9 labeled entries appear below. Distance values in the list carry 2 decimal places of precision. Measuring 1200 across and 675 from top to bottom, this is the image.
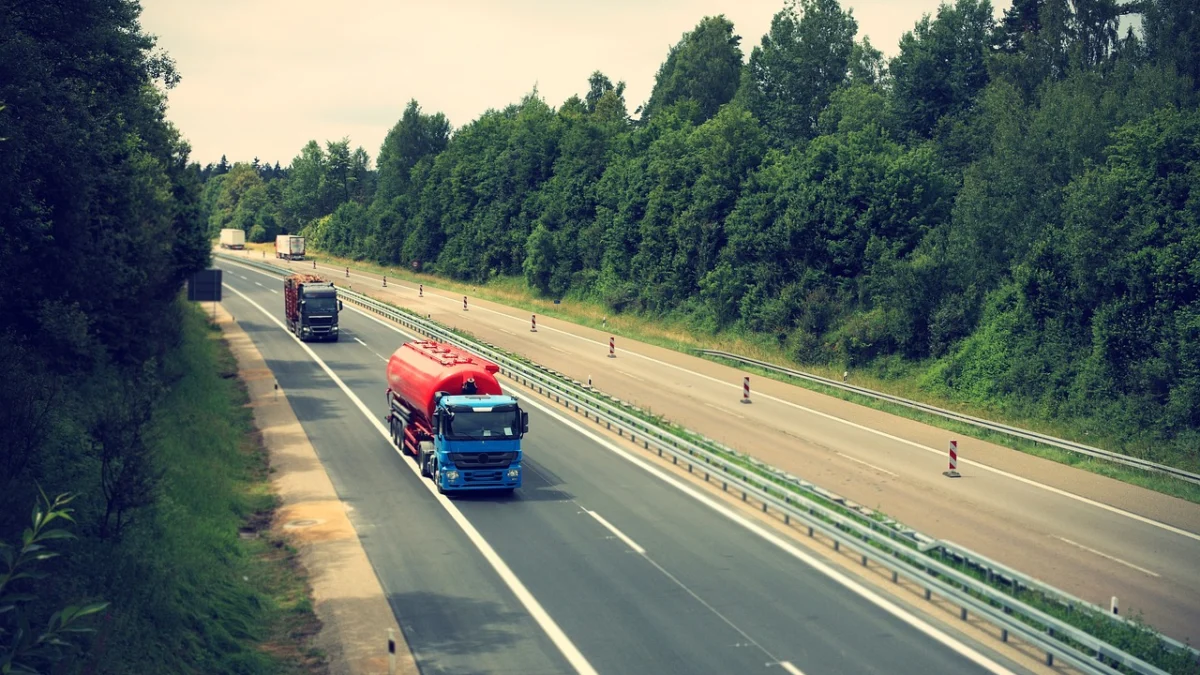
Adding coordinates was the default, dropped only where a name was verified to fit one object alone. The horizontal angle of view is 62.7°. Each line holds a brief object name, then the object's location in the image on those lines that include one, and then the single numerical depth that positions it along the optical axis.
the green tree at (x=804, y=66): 85.19
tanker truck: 26.42
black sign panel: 57.53
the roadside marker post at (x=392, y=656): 15.19
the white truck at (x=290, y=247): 133.88
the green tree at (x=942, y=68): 71.94
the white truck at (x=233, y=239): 155.50
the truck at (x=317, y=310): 58.53
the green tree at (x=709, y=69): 106.31
